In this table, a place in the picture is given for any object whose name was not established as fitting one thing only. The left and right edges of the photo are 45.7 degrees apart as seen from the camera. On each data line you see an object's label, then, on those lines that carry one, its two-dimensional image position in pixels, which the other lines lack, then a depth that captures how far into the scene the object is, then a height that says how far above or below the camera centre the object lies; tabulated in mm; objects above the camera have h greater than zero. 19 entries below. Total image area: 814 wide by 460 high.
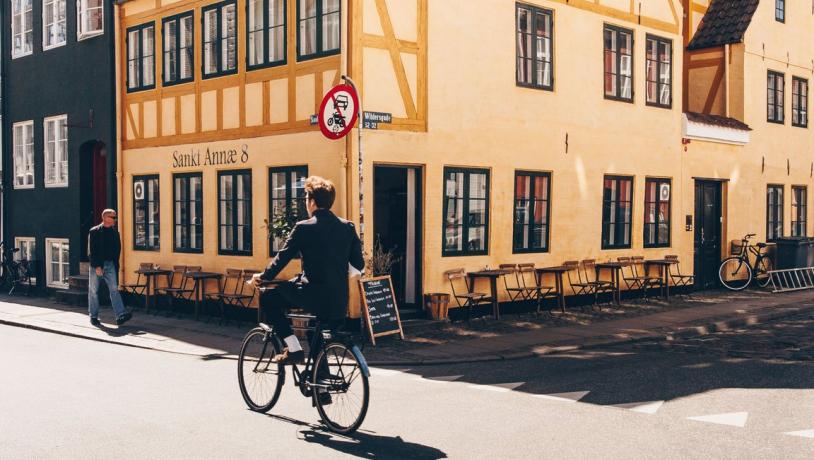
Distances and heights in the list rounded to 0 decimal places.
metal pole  12695 +411
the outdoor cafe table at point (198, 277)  15383 -1004
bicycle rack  20547 -1392
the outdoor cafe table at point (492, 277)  14820 -973
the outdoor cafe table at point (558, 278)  16078 -1066
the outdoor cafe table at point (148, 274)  16562 -1026
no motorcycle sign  12336 +1318
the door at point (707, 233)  20219 -393
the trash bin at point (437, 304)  14211 -1319
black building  18844 +1815
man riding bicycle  7414 -344
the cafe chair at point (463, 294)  14578 -1212
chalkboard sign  12523 -1209
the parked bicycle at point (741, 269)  20469 -1179
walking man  14789 -665
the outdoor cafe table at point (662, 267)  18188 -1013
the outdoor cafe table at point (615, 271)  17203 -1027
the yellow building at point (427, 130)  14070 +1424
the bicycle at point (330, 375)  7258 -1255
